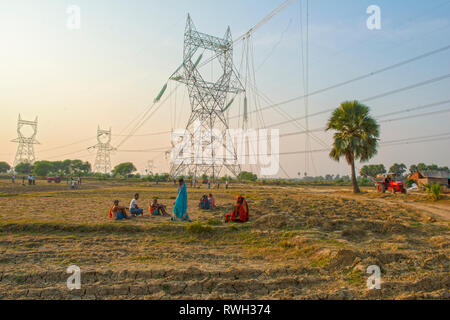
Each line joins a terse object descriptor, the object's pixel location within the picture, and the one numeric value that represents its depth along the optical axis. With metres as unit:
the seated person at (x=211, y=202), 14.02
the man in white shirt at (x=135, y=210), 11.16
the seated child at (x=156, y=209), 11.71
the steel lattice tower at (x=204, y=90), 38.81
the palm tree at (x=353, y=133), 27.23
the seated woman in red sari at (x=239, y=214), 10.07
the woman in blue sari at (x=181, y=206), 9.97
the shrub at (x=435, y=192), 17.81
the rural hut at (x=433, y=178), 27.28
